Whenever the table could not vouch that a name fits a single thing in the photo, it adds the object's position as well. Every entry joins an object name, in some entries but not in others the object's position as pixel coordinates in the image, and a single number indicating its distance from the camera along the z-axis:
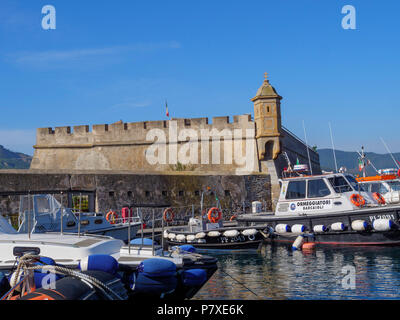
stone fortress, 21.78
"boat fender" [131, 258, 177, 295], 6.48
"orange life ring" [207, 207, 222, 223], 17.08
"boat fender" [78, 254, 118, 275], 6.13
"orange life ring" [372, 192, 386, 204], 15.44
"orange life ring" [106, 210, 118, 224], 19.91
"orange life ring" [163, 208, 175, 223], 18.92
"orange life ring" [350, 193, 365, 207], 14.79
